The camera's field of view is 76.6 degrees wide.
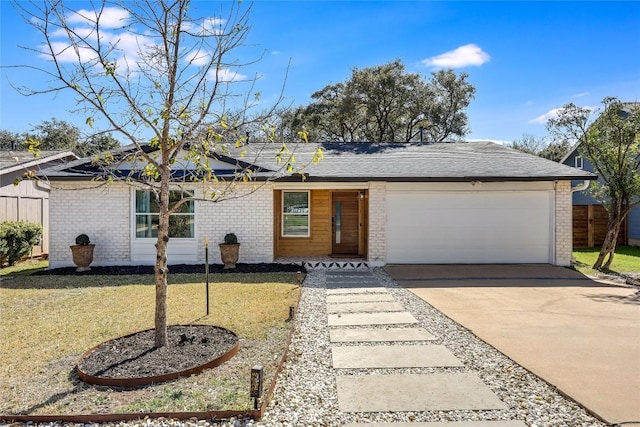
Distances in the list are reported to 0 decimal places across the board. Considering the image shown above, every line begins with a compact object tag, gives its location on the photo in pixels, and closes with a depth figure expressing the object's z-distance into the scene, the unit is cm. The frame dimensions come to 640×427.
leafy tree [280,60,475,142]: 2339
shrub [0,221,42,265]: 1151
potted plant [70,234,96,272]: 1064
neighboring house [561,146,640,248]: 1675
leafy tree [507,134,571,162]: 3304
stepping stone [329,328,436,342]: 529
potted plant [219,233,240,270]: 1084
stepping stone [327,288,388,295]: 818
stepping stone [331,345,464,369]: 441
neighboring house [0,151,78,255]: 1314
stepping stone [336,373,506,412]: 346
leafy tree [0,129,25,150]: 3081
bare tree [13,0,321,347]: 418
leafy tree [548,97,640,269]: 1047
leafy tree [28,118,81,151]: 3083
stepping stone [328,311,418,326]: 605
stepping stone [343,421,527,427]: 315
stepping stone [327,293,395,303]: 756
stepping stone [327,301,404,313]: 682
